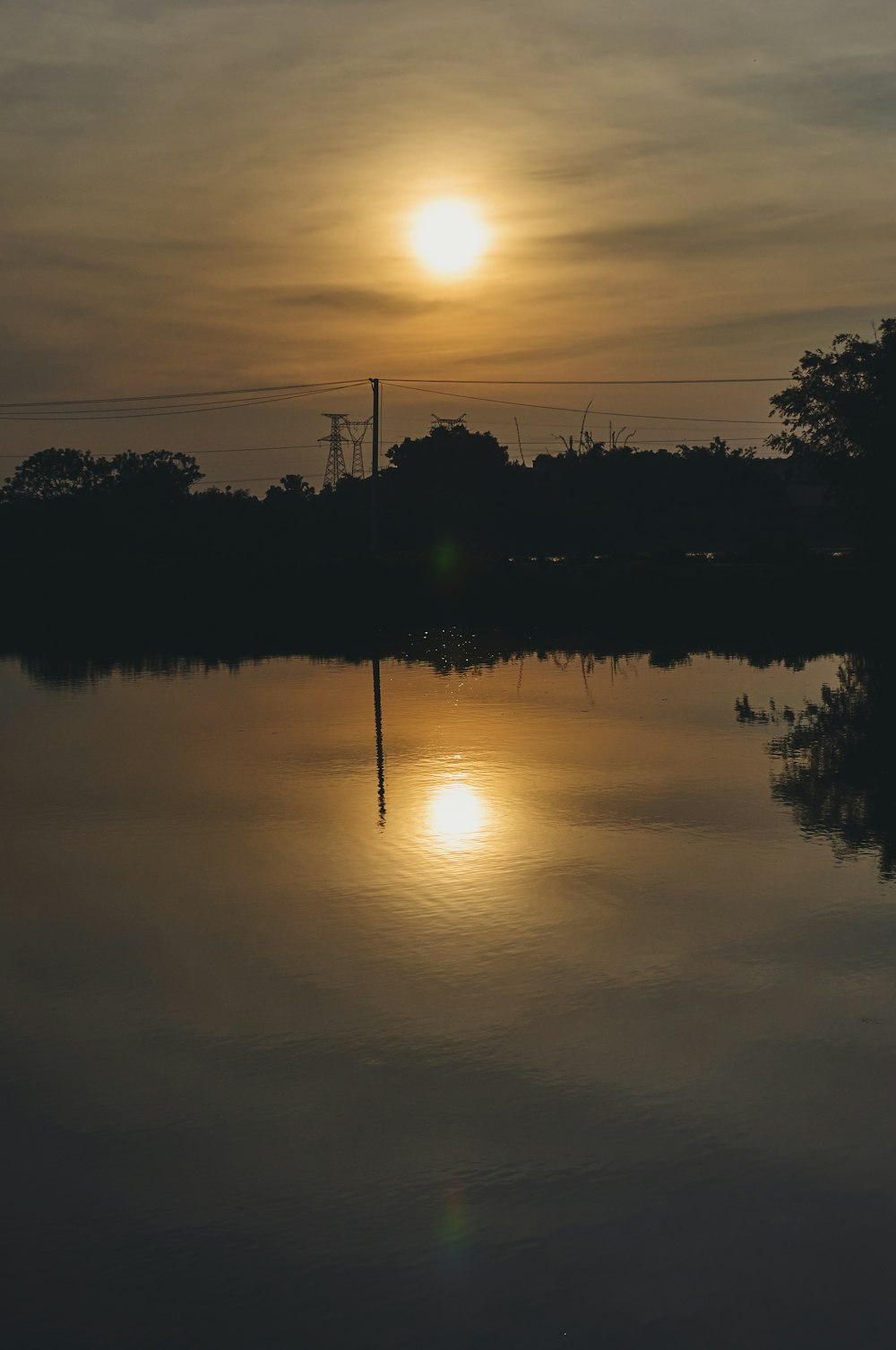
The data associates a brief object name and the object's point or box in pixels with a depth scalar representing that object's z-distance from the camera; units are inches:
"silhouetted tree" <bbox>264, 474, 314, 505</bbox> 4692.4
